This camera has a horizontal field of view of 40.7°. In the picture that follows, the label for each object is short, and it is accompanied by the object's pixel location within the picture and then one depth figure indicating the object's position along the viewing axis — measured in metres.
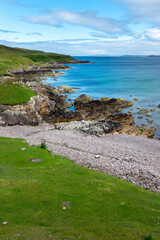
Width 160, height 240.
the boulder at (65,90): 115.22
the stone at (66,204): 16.92
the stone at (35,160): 27.38
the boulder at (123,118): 64.75
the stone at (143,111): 76.31
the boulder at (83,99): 92.66
